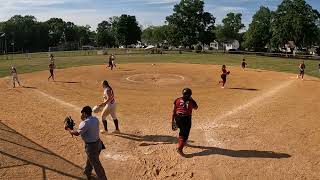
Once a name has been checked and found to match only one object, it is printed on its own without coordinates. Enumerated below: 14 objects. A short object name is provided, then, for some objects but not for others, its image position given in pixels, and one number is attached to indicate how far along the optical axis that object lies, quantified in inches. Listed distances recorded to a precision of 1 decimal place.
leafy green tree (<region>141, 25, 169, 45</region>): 5748.0
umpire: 387.2
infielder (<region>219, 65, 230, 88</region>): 1054.4
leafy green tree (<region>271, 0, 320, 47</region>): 2999.5
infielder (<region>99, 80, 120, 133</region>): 567.2
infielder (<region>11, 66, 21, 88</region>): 1072.8
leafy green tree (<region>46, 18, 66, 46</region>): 5413.4
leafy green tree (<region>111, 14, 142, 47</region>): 5123.0
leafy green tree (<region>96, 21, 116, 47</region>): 5433.1
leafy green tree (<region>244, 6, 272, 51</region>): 3563.0
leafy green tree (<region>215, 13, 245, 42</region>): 4665.4
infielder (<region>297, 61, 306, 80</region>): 1253.0
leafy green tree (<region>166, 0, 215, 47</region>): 3437.5
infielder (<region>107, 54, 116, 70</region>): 1546.0
